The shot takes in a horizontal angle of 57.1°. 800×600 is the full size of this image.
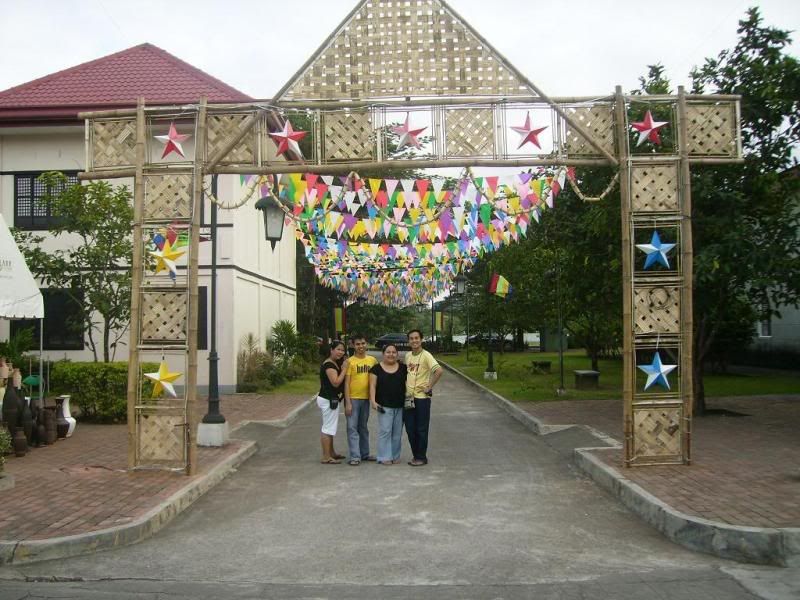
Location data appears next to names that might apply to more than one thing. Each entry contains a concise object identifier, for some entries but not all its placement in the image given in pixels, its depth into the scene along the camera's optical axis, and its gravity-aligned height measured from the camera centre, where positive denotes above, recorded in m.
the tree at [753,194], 12.14 +2.14
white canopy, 10.47 +0.49
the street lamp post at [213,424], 11.22 -1.62
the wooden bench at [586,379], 21.08 -1.81
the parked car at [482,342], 35.51 -1.52
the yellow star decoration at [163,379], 8.80 -0.72
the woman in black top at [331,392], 10.00 -1.01
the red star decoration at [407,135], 8.75 +2.18
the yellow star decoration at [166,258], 8.91 +0.74
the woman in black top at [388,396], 9.91 -1.06
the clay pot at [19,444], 10.34 -1.74
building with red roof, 18.80 +4.41
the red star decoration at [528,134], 8.86 +2.20
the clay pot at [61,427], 12.08 -1.75
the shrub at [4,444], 8.30 -1.40
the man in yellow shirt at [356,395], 10.07 -1.06
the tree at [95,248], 14.08 +1.40
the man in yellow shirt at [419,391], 9.95 -1.00
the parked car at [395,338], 51.14 -1.54
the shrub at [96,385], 13.70 -1.22
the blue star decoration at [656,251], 8.76 +0.77
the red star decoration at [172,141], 9.08 +2.20
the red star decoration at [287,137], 9.02 +2.23
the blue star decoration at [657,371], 8.76 -0.67
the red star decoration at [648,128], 8.88 +2.27
